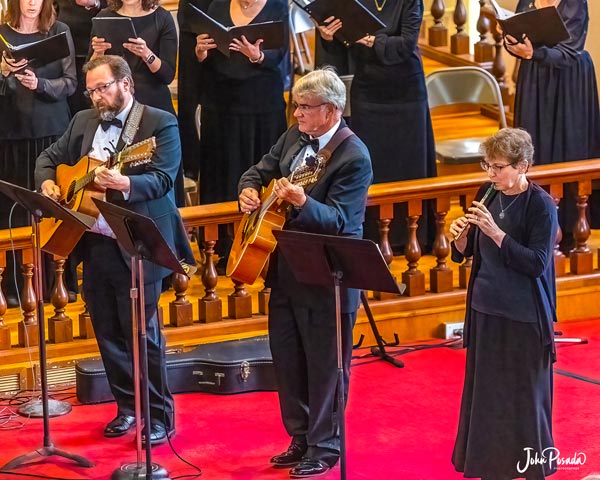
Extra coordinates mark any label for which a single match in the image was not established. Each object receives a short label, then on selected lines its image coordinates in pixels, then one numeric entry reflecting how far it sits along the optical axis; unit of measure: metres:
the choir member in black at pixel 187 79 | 15.49
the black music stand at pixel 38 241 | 10.91
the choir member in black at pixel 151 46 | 14.77
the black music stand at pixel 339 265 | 9.97
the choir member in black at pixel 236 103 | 15.07
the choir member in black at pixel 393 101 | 15.30
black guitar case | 13.32
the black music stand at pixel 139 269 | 10.40
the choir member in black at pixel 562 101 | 15.70
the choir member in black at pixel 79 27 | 15.69
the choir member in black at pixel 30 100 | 14.40
